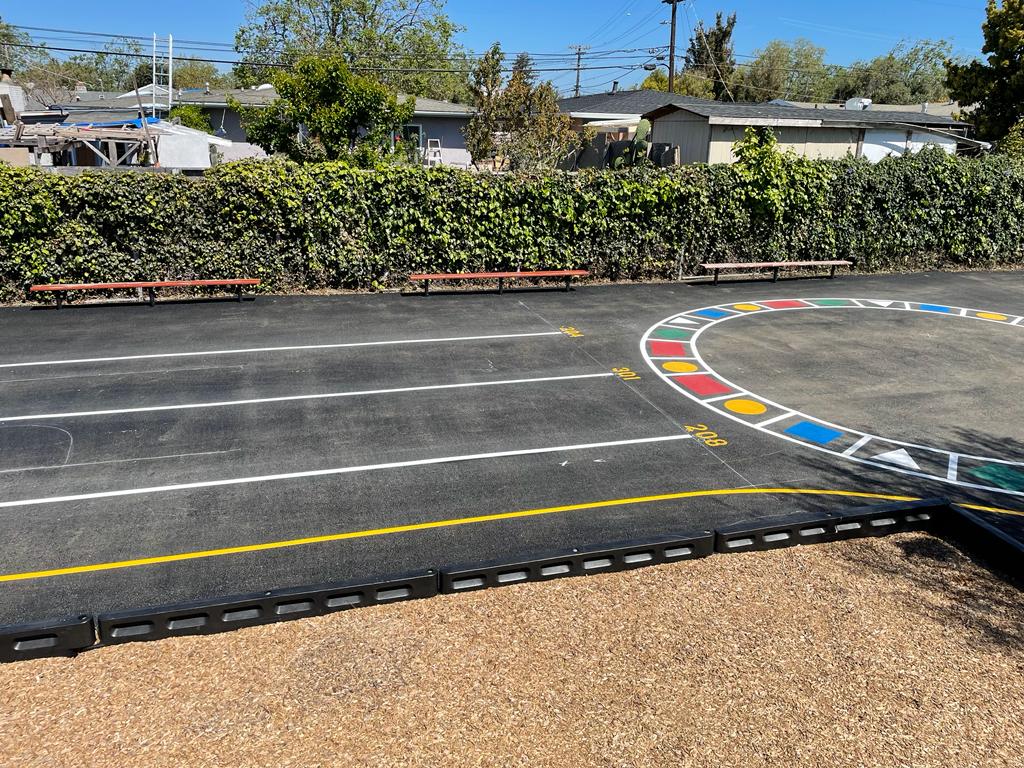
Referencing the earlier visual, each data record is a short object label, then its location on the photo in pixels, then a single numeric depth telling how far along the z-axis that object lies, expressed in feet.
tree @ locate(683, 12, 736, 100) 242.17
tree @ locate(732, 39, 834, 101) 237.25
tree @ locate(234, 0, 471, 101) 169.89
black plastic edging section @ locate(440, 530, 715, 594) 21.47
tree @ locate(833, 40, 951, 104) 252.01
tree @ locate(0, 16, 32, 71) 279.98
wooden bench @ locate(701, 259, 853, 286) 64.54
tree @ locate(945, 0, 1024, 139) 104.32
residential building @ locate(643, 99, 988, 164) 89.15
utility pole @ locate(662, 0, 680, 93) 165.89
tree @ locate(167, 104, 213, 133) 113.60
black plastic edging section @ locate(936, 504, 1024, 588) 22.58
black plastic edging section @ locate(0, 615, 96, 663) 18.30
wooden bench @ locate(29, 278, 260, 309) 51.57
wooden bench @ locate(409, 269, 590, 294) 58.23
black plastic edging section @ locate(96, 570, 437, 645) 19.13
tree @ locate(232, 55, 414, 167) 72.23
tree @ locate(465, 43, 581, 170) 103.35
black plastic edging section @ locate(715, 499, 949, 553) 23.88
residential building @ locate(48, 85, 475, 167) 117.29
